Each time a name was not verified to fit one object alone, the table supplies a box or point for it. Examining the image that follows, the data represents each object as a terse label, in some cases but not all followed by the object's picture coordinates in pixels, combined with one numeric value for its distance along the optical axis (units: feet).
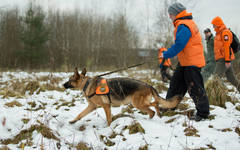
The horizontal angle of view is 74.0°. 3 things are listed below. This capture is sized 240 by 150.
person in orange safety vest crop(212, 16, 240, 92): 14.11
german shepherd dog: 11.41
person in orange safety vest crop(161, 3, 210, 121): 10.09
